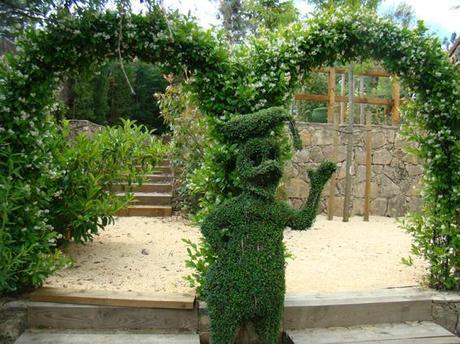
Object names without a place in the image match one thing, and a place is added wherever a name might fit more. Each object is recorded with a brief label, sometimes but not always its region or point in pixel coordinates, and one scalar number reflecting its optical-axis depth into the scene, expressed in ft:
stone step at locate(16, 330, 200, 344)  8.89
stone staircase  21.31
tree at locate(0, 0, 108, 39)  8.34
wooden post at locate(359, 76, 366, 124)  32.37
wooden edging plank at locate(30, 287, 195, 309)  9.55
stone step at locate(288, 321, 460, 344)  9.28
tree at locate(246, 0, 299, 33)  26.30
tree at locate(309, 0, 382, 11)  23.17
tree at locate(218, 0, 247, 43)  44.75
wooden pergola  22.74
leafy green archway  9.07
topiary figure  7.51
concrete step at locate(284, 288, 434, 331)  9.80
